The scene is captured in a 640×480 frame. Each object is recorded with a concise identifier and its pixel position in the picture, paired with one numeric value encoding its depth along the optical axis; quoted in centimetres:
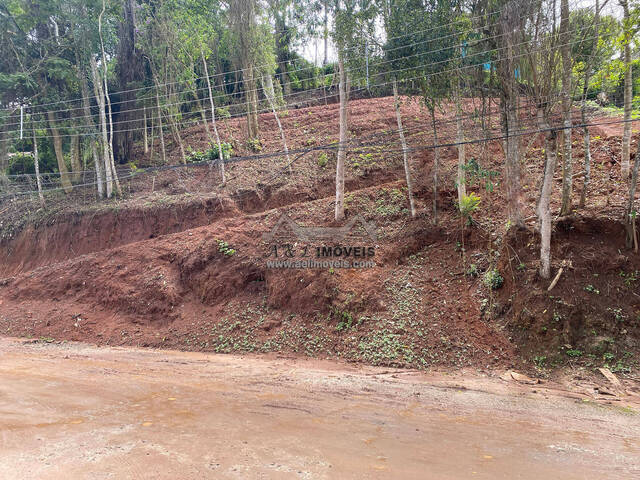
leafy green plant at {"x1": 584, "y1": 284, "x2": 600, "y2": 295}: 855
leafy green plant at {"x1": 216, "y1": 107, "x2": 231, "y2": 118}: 1938
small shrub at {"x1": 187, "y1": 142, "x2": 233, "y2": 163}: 1839
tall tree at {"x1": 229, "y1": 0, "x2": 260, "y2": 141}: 1717
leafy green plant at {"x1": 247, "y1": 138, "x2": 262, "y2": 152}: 1925
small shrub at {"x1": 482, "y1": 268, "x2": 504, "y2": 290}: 984
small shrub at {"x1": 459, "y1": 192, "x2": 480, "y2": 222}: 1099
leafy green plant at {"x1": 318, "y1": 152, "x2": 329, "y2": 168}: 1684
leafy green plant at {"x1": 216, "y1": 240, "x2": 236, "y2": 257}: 1348
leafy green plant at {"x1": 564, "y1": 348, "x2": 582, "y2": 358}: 818
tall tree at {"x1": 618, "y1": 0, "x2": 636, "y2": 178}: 797
